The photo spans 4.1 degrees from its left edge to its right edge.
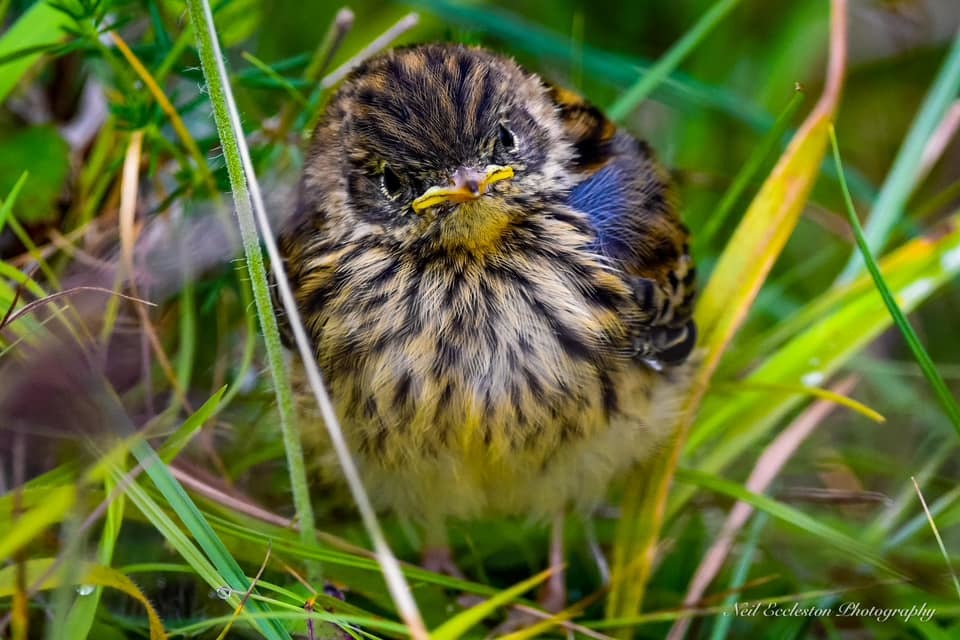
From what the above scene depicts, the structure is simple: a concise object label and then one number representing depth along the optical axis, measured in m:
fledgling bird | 1.46
